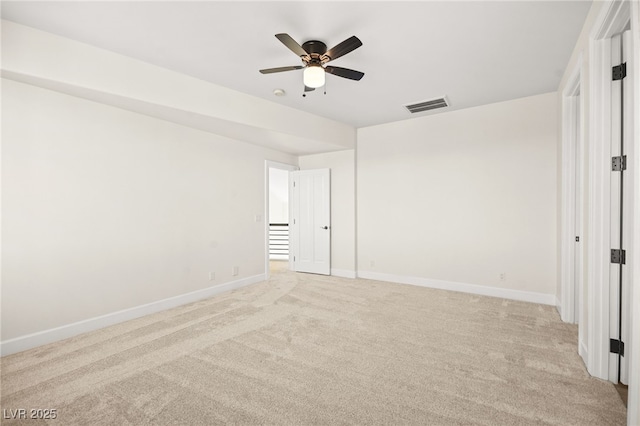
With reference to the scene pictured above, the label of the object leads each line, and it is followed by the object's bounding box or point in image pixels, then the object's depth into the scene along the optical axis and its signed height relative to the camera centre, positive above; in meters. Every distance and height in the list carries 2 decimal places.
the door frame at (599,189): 2.18 +0.17
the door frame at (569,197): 3.35 +0.17
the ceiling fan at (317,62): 2.55 +1.37
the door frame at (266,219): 5.51 -0.14
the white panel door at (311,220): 6.00 -0.18
